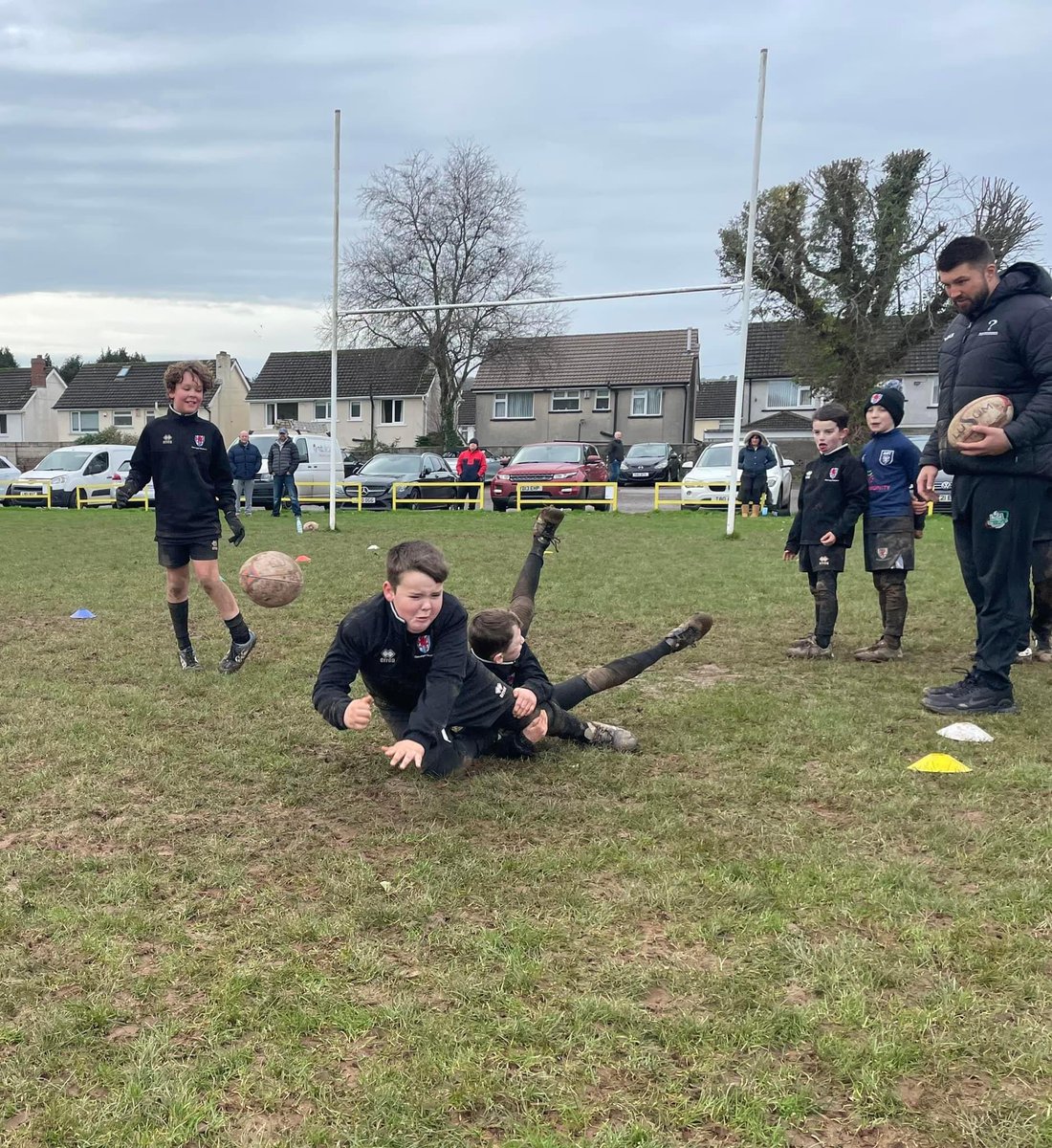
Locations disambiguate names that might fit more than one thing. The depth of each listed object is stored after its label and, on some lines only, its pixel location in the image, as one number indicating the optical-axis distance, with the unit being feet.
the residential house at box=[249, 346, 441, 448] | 176.04
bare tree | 153.99
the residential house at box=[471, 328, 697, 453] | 163.32
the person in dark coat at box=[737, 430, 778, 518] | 65.26
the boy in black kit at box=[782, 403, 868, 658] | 22.30
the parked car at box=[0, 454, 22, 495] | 84.28
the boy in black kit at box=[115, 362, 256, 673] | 20.95
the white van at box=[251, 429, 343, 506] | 77.36
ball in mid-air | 19.39
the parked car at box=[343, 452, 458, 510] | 77.10
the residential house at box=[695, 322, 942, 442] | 158.20
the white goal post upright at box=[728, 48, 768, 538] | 45.98
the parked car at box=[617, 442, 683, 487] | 116.47
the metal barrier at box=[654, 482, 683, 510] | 72.33
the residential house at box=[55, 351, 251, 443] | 189.26
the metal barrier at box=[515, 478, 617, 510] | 72.90
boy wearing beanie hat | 22.13
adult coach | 16.92
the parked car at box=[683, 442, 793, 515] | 70.18
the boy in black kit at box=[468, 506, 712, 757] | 15.11
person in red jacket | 75.05
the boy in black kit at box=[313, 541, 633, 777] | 12.37
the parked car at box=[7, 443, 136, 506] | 81.00
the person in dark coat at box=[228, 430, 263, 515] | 64.95
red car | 74.49
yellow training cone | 14.21
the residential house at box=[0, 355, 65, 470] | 195.21
